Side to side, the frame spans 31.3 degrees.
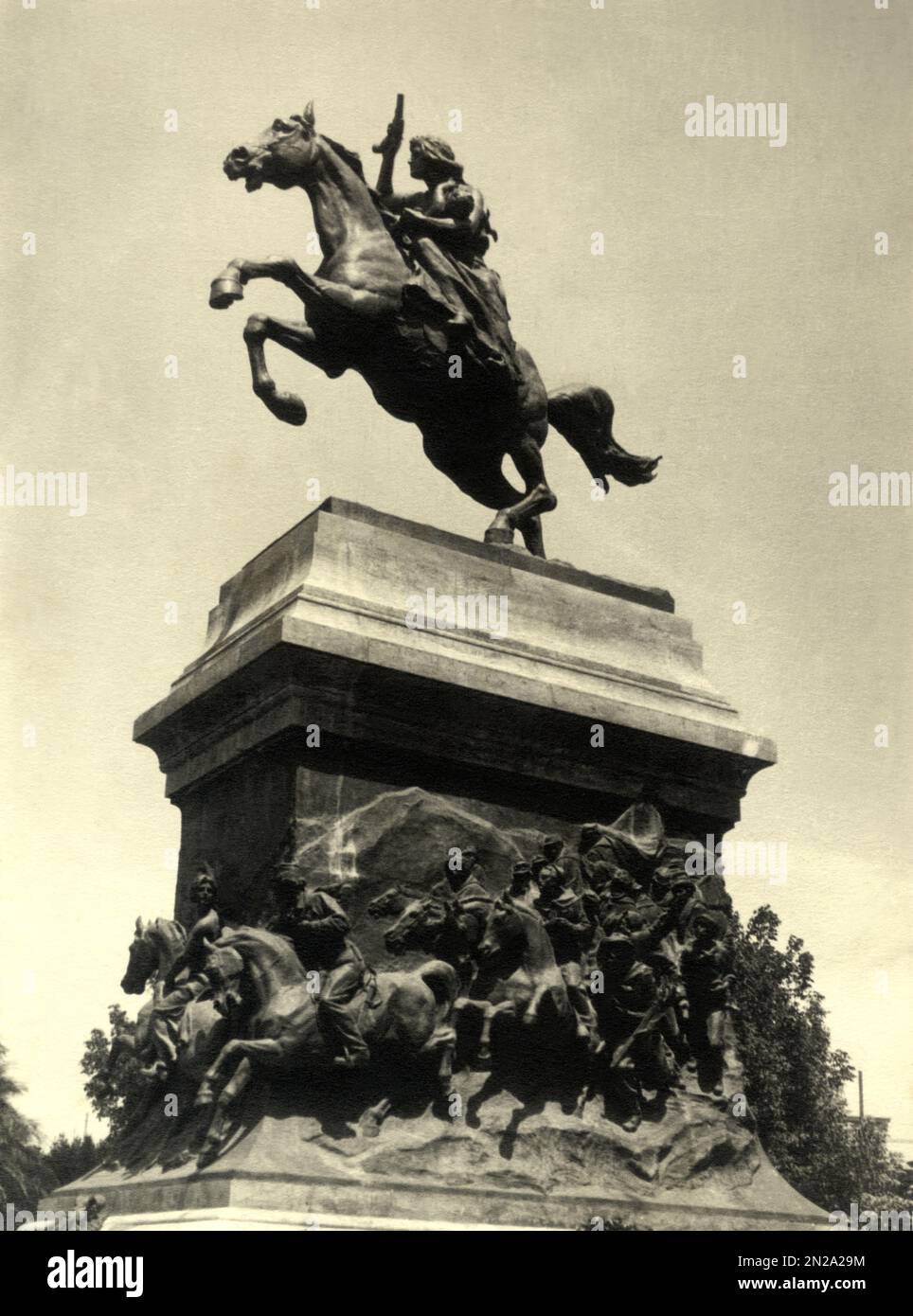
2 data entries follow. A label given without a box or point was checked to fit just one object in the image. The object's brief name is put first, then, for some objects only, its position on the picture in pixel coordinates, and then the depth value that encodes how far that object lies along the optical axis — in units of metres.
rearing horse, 12.11
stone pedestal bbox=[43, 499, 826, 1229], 9.41
